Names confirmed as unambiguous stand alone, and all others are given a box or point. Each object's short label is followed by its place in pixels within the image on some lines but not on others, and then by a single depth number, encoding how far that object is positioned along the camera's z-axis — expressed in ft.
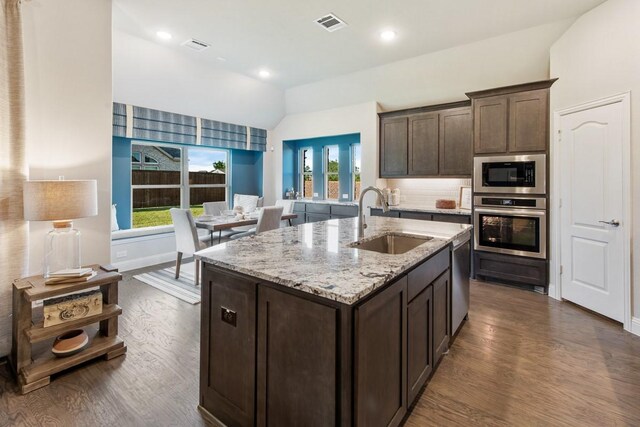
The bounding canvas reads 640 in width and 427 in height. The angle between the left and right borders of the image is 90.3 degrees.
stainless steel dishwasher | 8.28
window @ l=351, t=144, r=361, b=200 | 21.12
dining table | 14.07
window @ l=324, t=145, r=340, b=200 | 22.12
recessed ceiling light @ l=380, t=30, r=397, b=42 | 12.52
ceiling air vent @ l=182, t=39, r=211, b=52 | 13.55
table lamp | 7.14
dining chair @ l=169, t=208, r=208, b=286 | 13.46
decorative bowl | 7.42
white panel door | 9.91
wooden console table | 6.86
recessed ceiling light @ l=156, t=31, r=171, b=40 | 12.84
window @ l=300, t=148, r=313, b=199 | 23.70
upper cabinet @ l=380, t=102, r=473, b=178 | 15.40
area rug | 12.44
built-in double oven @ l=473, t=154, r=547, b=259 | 12.60
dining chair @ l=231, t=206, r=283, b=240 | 14.65
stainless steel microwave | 12.54
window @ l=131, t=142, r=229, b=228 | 18.17
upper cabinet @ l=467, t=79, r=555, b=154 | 12.45
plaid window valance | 15.83
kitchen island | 4.09
